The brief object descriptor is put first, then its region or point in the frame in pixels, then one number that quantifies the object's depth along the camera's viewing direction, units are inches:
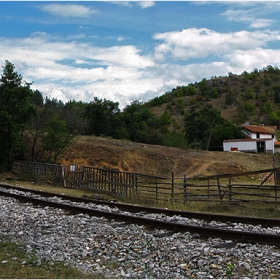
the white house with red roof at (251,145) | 2677.2
